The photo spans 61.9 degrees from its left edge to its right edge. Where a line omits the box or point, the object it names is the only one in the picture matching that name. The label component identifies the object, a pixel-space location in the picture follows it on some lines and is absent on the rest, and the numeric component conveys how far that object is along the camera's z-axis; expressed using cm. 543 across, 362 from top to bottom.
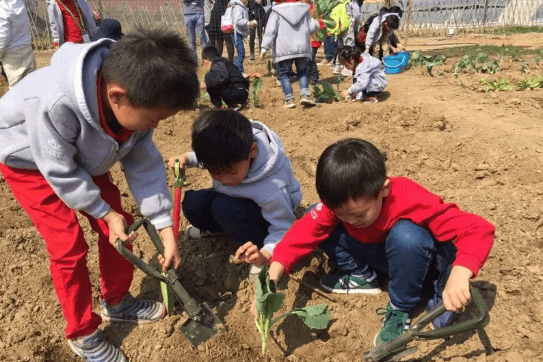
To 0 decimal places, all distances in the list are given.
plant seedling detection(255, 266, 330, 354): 177
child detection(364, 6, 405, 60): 746
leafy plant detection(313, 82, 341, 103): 558
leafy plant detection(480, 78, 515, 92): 522
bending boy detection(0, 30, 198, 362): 147
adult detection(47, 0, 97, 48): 432
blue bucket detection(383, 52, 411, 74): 723
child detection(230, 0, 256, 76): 718
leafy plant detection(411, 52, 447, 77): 736
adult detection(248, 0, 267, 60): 926
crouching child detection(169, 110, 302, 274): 200
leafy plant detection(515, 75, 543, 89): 520
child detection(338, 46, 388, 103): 545
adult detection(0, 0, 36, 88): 431
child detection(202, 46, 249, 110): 502
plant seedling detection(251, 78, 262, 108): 538
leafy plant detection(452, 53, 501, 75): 637
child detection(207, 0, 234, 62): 788
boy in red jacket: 163
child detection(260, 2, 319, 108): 549
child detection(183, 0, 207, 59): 772
